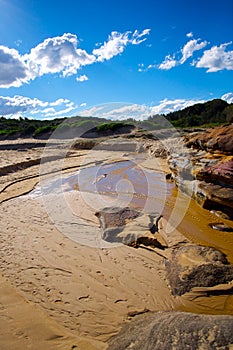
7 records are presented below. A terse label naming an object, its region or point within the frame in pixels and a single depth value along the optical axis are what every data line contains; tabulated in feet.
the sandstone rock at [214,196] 21.73
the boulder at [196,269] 13.06
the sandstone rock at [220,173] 22.18
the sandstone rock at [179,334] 7.29
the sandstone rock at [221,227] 19.84
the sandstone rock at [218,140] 25.04
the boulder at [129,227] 18.15
